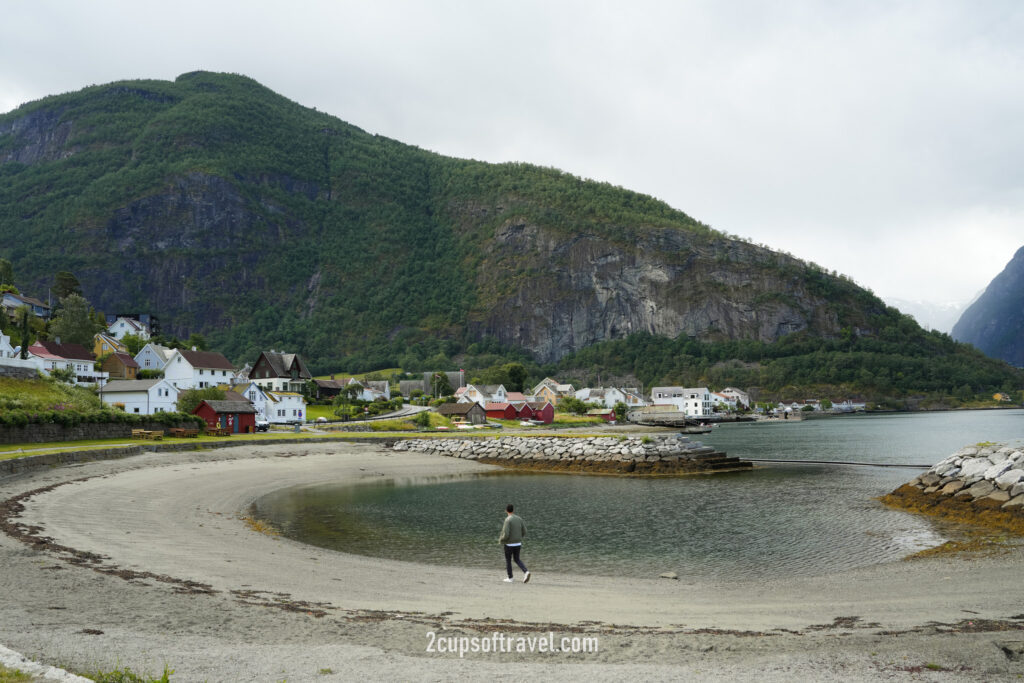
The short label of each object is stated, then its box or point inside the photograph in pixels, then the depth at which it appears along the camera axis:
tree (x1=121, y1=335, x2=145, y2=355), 103.40
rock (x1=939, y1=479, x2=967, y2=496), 29.62
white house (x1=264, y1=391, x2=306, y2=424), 84.94
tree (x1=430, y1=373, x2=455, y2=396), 134.88
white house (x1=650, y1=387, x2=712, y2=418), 169.75
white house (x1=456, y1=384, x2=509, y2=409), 127.69
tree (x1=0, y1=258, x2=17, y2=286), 118.81
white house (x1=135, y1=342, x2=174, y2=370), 96.25
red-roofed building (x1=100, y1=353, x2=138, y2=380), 88.31
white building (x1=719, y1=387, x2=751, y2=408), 196.88
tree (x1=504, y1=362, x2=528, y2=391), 149.75
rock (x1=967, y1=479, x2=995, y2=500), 27.60
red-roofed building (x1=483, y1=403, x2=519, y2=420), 107.88
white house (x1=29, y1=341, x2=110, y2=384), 75.82
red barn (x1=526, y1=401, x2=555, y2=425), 110.12
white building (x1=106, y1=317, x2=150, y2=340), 124.69
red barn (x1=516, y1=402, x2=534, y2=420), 109.69
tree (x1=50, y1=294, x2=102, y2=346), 96.86
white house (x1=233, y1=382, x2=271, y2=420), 83.25
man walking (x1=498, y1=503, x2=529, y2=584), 17.52
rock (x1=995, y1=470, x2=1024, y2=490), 26.77
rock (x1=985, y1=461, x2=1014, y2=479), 28.19
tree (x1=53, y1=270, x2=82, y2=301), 133.88
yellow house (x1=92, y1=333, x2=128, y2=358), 99.81
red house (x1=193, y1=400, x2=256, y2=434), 65.31
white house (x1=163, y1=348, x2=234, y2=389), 91.94
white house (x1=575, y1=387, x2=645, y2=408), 161.50
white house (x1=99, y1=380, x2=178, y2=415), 66.94
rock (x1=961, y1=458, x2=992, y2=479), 29.62
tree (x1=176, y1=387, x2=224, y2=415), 67.44
